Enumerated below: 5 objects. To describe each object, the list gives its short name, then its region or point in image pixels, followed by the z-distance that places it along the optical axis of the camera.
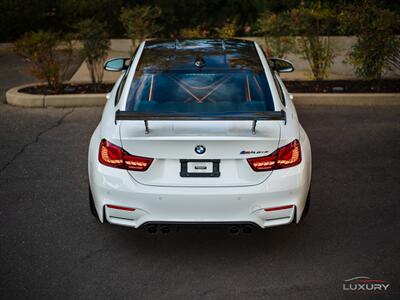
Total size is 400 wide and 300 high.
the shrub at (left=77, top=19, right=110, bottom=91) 11.98
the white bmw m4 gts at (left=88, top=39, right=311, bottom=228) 4.97
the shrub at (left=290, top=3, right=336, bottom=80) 12.13
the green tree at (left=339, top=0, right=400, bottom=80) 11.45
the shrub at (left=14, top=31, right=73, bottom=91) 11.56
